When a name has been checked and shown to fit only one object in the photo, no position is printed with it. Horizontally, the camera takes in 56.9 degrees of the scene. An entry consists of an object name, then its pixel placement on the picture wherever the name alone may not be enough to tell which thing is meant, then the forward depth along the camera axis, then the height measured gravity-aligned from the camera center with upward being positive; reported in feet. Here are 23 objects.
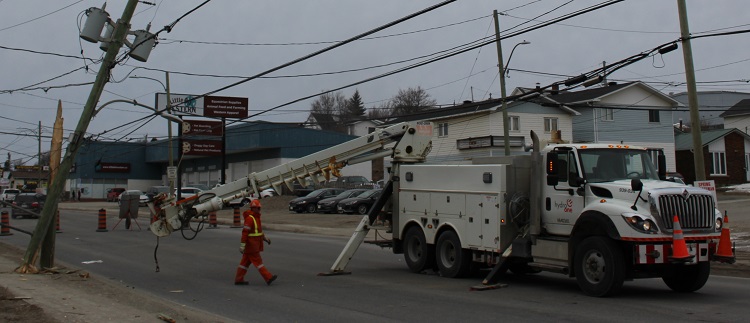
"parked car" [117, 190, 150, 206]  106.45 +1.96
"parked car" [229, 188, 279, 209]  151.84 +0.76
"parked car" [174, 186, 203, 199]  163.57 +3.55
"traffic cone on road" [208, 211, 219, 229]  106.10 -2.54
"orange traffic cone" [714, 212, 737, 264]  37.29 -2.79
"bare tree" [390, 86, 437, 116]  294.82 +46.28
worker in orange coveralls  42.86 -2.44
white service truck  35.09 -0.55
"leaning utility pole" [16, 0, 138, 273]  46.78 +5.50
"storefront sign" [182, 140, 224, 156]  160.40 +13.86
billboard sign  144.46 +20.92
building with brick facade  165.27 +10.06
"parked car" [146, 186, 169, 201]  176.55 +4.30
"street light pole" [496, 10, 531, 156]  93.26 +18.46
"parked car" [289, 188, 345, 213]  136.77 +0.64
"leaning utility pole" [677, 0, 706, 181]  54.75 +8.71
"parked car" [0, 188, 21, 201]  173.62 +3.72
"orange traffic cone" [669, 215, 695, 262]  33.96 -2.33
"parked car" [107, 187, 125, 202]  251.39 +4.69
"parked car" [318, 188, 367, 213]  130.31 +0.41
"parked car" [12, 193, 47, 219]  136.05 +1.41
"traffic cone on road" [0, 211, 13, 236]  88.53 -2.73
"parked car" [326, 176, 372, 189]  177.47 +5.64
